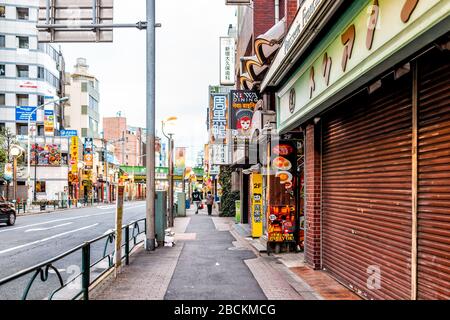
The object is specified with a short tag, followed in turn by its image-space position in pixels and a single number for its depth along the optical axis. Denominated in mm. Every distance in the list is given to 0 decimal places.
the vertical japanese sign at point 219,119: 27375
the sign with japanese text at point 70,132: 53062
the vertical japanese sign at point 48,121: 45428
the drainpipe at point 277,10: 16062
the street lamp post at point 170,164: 19609
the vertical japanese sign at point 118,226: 9281
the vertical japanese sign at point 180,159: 32769
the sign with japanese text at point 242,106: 18100
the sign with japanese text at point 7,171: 37281
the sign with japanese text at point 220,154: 26430
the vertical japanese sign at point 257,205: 16938
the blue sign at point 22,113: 42819
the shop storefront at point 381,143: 4840
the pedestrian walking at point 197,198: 40094
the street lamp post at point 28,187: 39512
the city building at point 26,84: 60125
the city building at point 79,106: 77750
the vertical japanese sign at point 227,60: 26172
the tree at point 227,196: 32406
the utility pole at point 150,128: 13391
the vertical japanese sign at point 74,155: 55812
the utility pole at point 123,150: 109225
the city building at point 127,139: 114438
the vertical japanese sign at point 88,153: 64750
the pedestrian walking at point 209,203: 35000
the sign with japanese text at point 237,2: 18734
